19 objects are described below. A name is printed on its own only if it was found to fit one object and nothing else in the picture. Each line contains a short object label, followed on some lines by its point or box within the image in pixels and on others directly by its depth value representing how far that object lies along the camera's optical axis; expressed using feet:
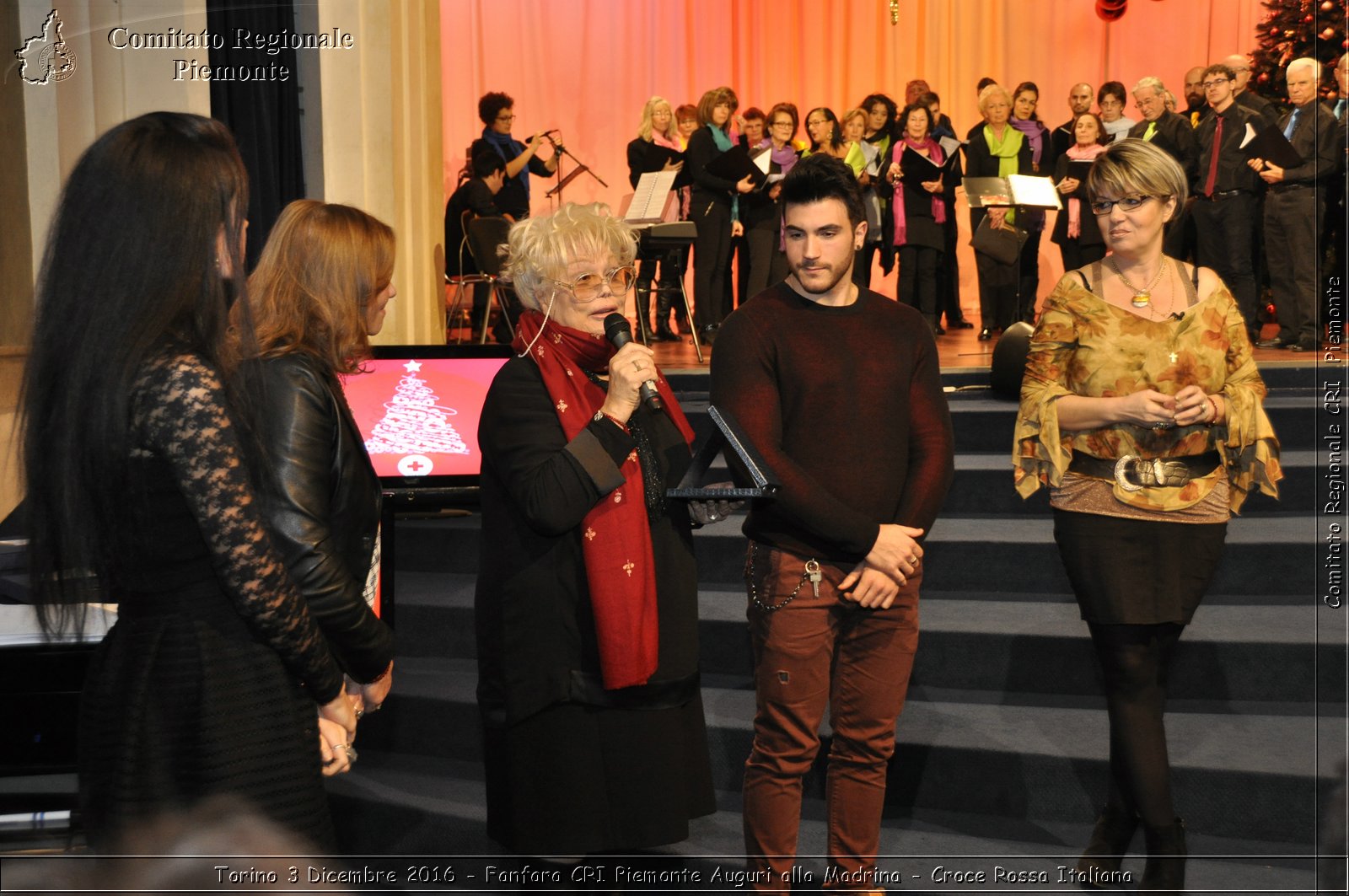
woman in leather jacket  6.09
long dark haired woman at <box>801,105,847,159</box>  30.68
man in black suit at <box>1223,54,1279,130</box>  26.20
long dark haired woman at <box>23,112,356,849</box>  5.20
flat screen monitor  15.14
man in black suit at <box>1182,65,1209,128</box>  30.14
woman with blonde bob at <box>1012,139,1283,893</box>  8.86
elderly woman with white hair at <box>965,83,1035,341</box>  30.42
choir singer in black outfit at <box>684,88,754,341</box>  29.01
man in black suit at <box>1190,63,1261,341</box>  25.90
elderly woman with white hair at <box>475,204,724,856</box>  7.62
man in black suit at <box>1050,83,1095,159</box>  31.55
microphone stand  33.68
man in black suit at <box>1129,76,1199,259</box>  27.40
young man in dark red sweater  8.64
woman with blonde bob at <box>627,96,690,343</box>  29.09
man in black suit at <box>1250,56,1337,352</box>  24.11
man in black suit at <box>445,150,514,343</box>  28.96
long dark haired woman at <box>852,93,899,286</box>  30.48
